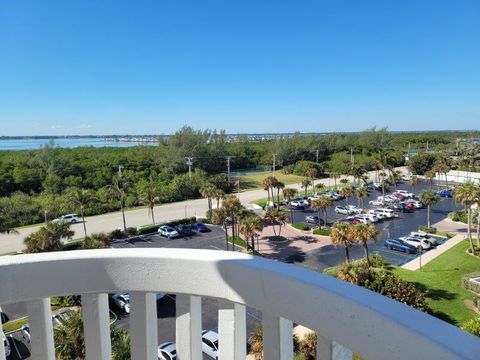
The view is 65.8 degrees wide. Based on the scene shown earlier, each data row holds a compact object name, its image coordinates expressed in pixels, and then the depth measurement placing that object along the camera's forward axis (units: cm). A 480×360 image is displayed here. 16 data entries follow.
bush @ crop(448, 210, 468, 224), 3316
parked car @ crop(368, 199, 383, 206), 4157
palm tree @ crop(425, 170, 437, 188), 5085
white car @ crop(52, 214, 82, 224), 3460
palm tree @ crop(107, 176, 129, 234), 3637
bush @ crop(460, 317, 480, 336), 1314
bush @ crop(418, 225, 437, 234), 3000
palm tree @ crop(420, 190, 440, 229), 3123
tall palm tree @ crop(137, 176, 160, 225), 3309
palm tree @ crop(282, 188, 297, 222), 3691
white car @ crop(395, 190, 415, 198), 4351
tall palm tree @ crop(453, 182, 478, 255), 2542
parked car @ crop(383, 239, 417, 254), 2536
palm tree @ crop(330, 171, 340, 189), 5232
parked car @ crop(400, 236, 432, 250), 2584
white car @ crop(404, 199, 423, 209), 3929
